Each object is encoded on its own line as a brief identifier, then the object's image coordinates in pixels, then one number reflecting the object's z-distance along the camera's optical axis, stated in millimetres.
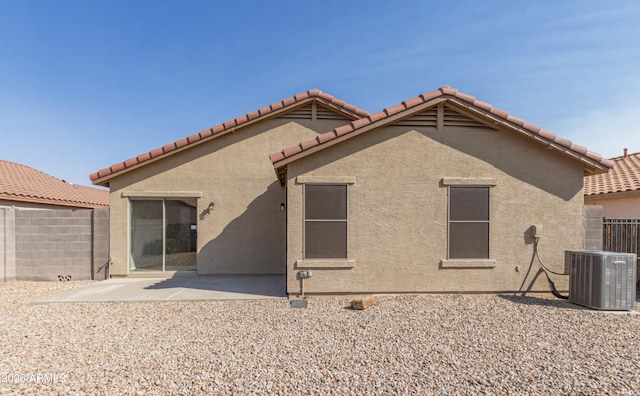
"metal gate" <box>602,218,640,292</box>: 8414
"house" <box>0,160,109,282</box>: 9094
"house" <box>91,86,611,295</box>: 7086
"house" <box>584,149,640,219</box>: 10212
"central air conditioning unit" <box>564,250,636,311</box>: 6180
